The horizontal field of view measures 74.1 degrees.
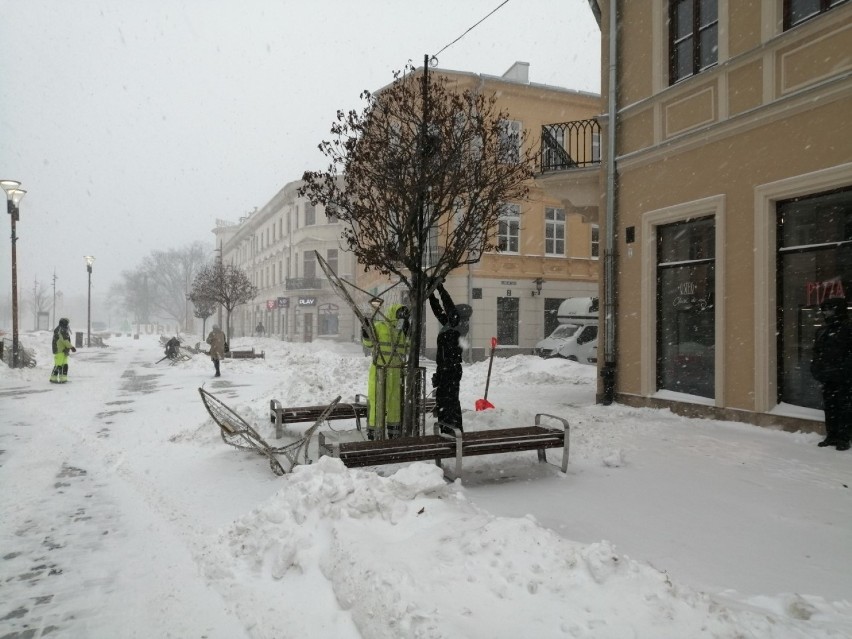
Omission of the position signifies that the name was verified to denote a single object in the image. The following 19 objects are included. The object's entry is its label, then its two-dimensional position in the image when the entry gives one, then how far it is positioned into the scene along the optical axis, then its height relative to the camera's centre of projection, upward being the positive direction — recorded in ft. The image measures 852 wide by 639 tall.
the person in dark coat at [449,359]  19.30 -1.26
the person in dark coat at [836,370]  19.89 -1.64
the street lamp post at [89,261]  109.50 +12.01
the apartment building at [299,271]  138.10 +13.81
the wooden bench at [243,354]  74.80 -4.20
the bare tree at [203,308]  118.81 +3.09
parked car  60.13 -1.24
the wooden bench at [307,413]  23.27 -3.79
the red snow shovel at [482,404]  28.91 -4.15
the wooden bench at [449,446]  15.58 -3.63
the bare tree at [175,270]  254.88 +23.98
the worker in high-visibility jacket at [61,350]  48.16 -2.42
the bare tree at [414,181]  19.21 +4.99
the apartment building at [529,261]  77.71 +9.01
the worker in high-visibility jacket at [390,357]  19.63 -1.19
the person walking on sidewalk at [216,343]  54.95 -2.03
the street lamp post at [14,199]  57.84 +12.71
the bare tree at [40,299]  258.88 +11.87
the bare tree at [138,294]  263.18 +13.56
